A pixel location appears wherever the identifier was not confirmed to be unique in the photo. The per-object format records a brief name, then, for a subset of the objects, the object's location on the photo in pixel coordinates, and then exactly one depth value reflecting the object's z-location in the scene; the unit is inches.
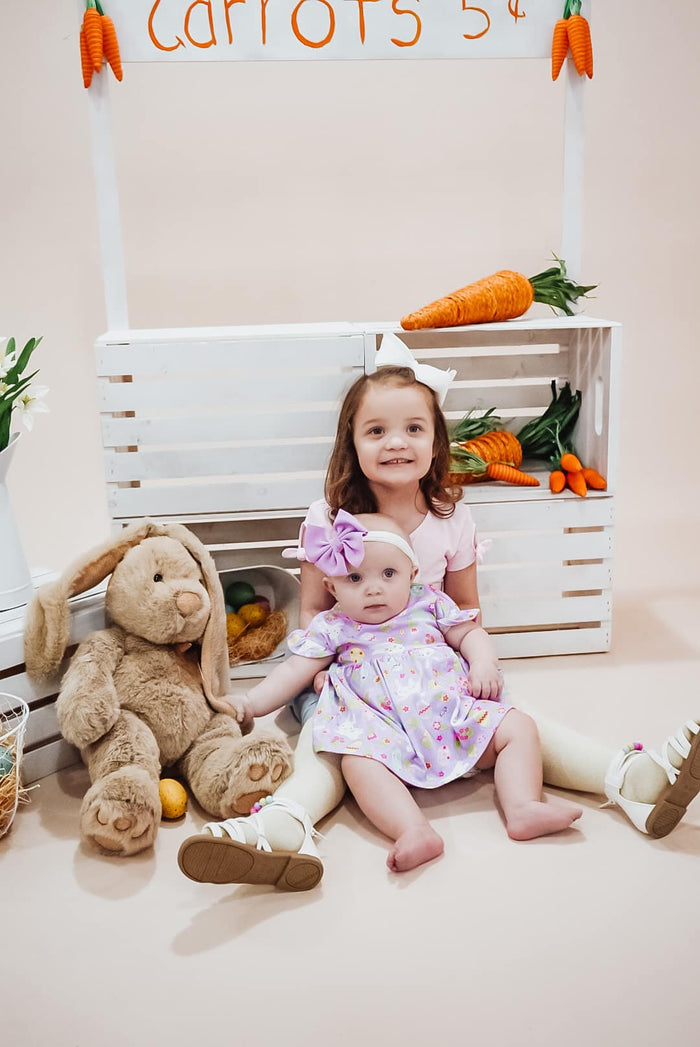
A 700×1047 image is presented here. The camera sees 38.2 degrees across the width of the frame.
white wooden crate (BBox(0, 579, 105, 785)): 74.0
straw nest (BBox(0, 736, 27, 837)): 67.0
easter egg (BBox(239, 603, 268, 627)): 95.3
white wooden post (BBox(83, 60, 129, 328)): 92.8
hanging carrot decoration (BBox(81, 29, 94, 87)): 90.4
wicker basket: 67.2
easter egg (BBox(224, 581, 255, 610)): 96.4
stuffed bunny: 67.2
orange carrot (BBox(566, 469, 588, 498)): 95.5
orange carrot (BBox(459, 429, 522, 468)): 99.4
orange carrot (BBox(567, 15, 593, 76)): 94.9
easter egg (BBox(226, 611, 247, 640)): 94.0
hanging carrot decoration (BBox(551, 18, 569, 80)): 95.3
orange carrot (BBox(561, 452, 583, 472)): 96.8
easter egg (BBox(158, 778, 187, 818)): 71.1
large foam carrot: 91.7
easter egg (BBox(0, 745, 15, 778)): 67.4
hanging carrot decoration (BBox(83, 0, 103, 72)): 89.5
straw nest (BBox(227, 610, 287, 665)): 93.7
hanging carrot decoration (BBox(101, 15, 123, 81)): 90.4
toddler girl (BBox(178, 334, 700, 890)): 61.5
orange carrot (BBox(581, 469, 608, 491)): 95.9
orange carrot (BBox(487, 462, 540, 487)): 98.0
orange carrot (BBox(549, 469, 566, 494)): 96.1
